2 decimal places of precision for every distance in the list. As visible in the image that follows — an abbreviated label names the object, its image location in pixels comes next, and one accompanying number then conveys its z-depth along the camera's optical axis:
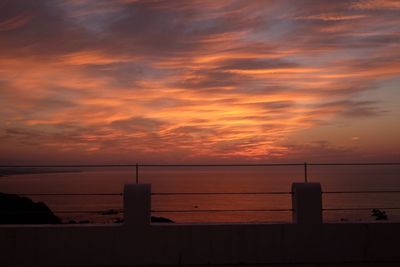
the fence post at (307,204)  7.85
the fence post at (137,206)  7.57
